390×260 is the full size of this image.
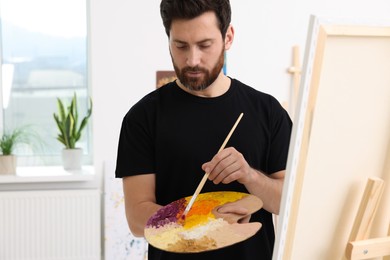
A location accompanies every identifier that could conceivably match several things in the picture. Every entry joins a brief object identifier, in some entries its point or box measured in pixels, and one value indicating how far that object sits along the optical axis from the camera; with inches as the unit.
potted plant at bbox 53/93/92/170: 158.1
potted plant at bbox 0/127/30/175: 153.4
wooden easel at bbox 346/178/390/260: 50.3
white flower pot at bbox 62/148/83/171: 158.9
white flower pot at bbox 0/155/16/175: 153.2
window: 167.8
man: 61.8
